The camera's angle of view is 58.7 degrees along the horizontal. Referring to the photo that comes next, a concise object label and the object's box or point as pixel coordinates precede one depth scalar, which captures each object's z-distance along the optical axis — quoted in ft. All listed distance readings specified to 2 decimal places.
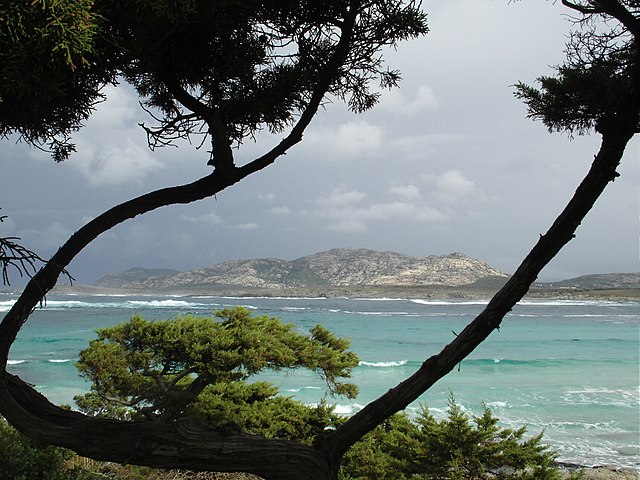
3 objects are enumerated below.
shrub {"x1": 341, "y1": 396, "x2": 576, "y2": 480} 14.10
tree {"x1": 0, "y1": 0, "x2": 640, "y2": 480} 6.93
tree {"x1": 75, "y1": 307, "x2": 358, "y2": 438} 18.08
